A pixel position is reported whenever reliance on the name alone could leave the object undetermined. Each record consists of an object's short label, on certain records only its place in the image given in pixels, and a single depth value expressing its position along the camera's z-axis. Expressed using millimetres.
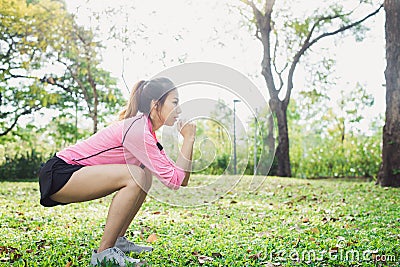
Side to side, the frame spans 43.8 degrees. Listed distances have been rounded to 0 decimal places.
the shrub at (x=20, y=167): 9992
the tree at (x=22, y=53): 9742
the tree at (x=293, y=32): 10305
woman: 2232
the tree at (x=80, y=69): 10062
